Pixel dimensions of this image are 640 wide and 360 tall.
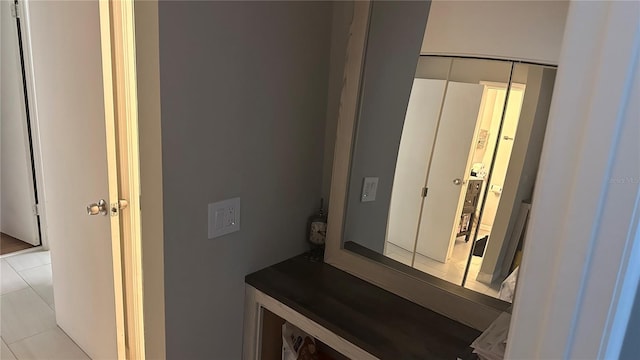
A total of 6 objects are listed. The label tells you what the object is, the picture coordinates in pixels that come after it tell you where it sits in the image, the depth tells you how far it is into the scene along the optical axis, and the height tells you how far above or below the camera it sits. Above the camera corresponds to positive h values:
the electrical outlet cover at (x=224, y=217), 1.26 -0.35
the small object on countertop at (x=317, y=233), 1.59 -0.46
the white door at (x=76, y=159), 1.65 -0.30
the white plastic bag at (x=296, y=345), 1.46 -0.82
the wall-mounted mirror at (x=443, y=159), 1.10 -0.12
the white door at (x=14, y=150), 3.04 -0.49
